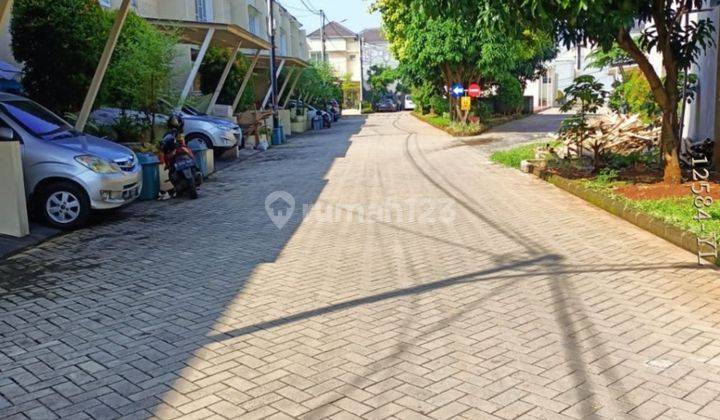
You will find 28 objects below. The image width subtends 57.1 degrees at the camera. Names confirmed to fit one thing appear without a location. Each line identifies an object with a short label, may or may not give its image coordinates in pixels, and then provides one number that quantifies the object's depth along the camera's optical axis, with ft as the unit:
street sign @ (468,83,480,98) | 89.66
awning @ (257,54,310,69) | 102.63
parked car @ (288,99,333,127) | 125.29
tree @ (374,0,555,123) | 82.48
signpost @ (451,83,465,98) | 89.18
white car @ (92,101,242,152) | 61.41
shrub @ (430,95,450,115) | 114.83
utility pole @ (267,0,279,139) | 84.07
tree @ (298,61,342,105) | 141.69
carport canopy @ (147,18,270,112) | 58.34
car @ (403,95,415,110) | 222.07
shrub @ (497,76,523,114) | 109.85
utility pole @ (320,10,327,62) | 183.17
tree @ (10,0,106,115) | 39.65
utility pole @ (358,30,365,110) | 232.73
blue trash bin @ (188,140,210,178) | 47.80
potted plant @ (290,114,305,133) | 111.55
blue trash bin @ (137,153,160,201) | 38.78
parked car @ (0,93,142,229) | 29.53
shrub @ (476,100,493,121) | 99.64
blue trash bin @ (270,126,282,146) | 84.79
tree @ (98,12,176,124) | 44.93
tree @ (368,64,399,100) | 234.56
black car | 214.90
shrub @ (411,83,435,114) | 112.41
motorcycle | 39.11
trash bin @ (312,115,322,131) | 122.11
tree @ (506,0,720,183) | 31.68
